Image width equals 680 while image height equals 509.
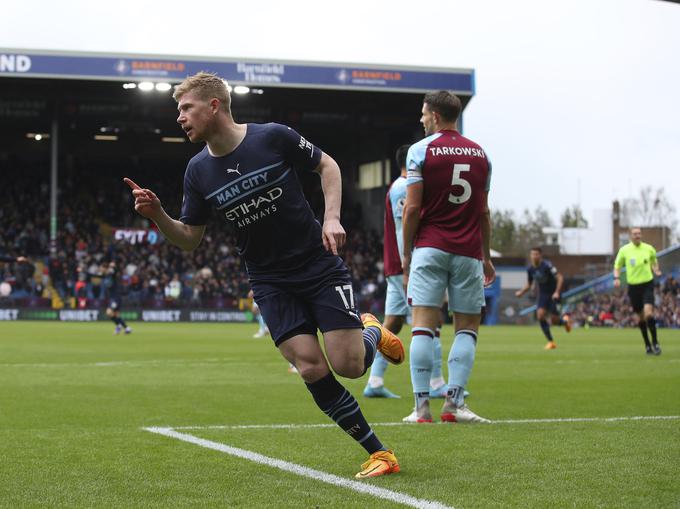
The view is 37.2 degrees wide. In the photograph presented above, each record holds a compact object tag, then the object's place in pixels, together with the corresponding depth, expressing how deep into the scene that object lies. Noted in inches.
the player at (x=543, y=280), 844.0
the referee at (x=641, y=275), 685.3
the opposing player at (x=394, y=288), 366.3
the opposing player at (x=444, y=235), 289.3
